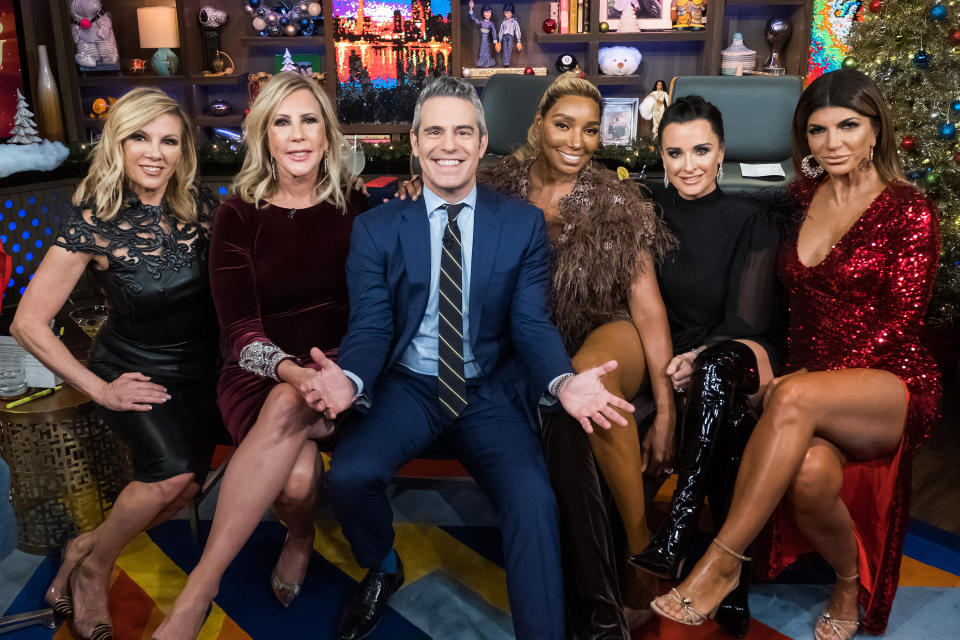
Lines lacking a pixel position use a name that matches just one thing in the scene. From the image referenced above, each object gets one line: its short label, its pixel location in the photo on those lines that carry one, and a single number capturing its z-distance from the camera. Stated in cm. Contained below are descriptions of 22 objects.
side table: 215
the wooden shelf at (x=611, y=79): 553
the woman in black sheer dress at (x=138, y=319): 194
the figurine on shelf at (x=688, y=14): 539
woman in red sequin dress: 177
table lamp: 554
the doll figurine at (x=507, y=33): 558
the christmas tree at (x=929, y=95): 383
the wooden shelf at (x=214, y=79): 572
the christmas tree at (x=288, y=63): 570
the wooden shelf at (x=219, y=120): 581
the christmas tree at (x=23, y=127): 470
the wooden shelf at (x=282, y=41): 568
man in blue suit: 187
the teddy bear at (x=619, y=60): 547
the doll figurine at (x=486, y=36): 561
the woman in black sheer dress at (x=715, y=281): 191
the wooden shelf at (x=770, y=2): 533
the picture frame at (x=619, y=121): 553
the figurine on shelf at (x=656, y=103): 544
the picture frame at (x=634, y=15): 543
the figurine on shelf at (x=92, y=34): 560
